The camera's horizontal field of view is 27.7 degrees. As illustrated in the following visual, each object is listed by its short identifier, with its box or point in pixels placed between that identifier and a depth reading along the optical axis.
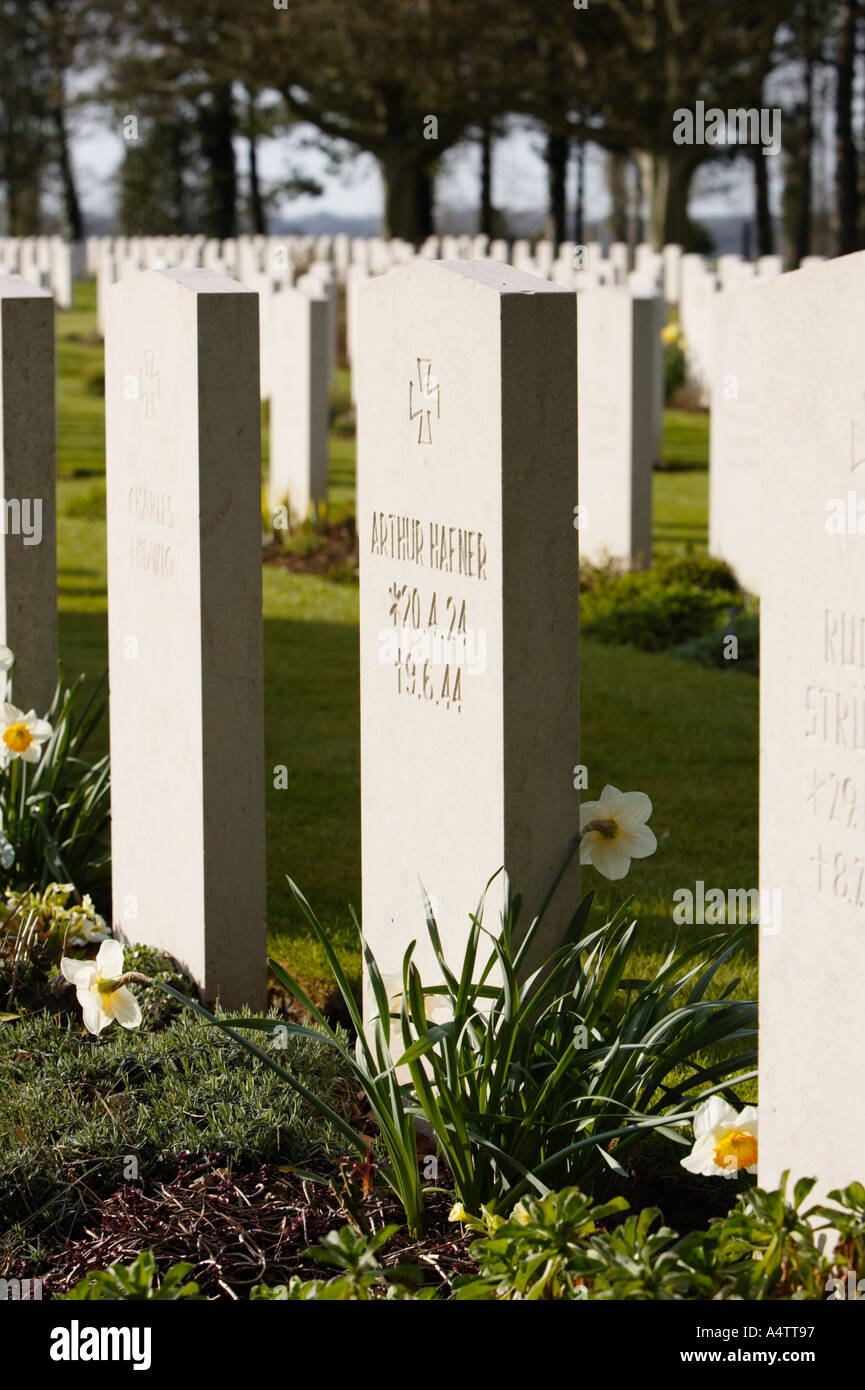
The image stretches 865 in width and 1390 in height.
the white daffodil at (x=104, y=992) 3.65
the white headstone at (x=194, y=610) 4.39
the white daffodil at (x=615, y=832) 3.53
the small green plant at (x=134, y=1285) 2.64
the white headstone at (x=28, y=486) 5.41
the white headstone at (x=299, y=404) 11.62
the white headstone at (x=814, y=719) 2.77
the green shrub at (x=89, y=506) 13.11
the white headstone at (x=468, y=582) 3.35
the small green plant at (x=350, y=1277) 2.71
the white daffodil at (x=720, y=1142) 3.08
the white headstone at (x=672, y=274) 24.00
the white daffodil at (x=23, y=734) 4.72
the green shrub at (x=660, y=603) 9.30
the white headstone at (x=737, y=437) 9.73
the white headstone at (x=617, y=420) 10.05
